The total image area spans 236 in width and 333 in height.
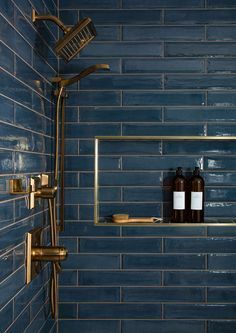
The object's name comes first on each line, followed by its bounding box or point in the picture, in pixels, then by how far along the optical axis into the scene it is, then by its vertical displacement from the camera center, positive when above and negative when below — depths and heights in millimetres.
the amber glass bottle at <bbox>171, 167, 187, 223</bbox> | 2059 -119
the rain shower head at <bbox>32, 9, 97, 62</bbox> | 1699 +542
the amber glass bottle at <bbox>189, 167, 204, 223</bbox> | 2041 -100
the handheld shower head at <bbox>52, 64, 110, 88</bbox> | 1894 +411
